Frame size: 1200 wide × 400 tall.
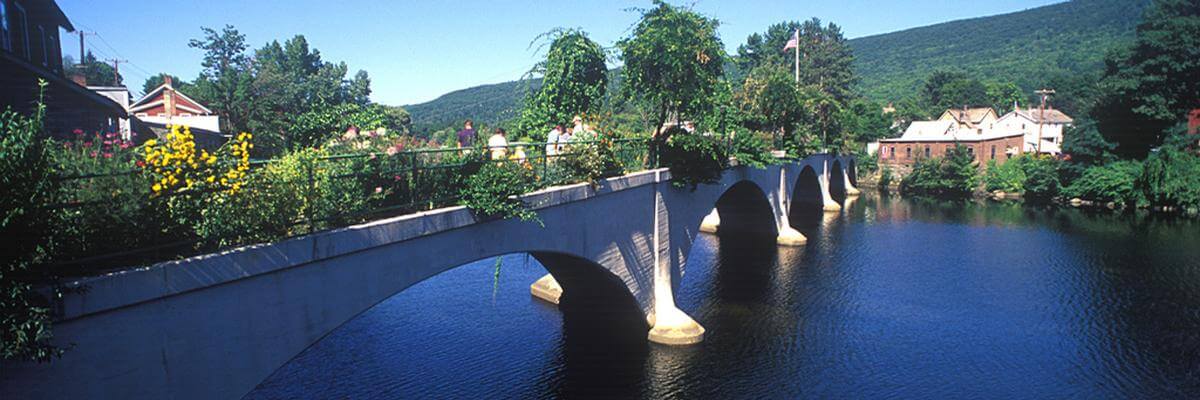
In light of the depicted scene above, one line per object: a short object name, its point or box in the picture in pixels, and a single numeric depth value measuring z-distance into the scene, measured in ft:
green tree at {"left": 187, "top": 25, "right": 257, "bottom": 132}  177.78
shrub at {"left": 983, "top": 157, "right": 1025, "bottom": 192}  218.59
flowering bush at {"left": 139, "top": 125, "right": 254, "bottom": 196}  29.73
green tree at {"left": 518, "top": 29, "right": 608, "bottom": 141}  87.81
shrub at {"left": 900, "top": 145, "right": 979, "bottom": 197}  225.35
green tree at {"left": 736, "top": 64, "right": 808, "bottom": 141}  154.51
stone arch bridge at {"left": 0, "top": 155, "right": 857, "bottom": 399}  25.86
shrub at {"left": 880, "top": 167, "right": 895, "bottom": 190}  256.32
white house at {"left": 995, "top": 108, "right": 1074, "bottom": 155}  335.06
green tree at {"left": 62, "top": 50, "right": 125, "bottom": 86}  333.21
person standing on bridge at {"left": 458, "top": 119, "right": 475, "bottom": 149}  61.12
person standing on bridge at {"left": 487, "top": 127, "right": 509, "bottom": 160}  61.16
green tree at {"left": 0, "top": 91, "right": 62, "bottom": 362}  22.57
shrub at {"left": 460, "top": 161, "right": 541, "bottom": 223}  45.91
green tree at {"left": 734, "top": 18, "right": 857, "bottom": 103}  378.67
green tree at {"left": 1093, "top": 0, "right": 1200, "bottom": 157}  172.76
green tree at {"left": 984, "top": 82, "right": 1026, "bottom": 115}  449.06
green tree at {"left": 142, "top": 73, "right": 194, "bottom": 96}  466.74
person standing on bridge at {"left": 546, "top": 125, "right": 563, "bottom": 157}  63.57
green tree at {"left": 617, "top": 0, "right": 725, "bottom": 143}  72.08
